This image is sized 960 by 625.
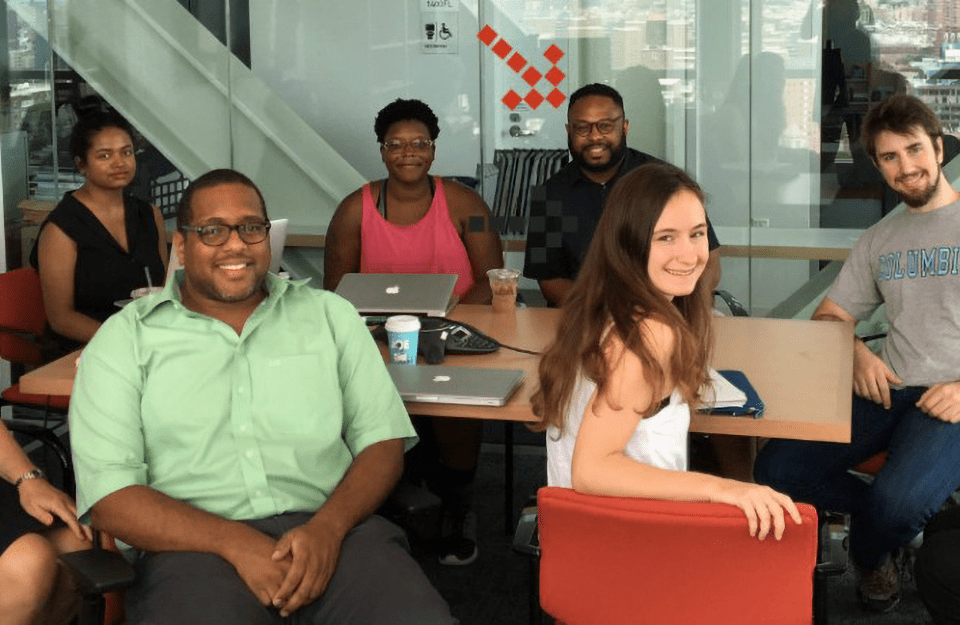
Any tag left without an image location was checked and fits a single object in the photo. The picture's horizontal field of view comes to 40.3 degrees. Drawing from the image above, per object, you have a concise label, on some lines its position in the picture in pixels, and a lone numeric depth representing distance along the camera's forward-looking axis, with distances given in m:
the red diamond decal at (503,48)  5.89
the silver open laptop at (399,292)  3.76
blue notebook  2.80
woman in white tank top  2.28
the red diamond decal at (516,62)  5.89
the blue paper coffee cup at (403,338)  3.30
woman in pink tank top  4.50
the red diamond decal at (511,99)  5.90
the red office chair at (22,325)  4.19
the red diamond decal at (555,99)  5.86
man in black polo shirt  4.44
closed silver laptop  2.97
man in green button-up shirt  2.52
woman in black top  4.36
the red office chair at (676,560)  1.87
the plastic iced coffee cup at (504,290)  3.95
